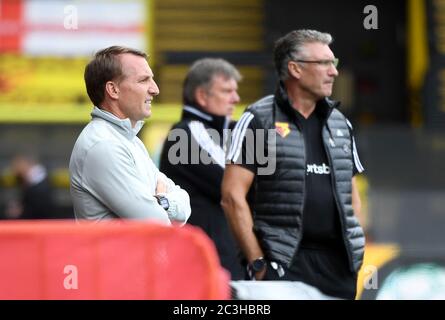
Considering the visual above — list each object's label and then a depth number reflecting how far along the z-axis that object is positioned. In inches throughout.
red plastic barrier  250.2
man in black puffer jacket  407.5
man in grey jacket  316.8
